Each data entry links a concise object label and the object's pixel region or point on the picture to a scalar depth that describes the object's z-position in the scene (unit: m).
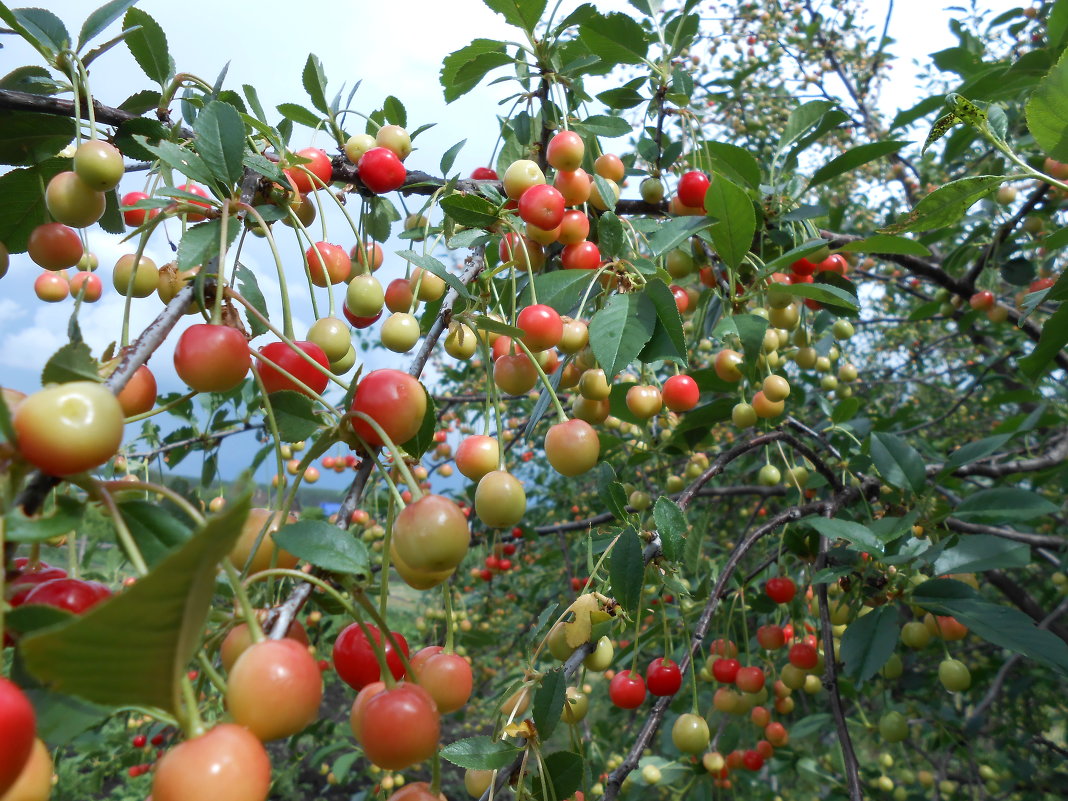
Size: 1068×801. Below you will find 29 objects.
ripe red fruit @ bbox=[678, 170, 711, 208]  0.37
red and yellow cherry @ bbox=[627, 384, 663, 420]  0.32
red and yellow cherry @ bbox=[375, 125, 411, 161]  0.34
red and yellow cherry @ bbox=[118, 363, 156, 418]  0.16
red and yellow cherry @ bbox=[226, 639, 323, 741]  0.11
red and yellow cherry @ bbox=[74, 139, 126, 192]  0.21
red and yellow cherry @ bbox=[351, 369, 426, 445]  0.17
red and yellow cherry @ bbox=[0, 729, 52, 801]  0.11
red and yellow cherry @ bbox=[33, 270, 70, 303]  0.37
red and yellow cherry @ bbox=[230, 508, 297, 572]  0.17
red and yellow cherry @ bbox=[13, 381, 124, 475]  0.11
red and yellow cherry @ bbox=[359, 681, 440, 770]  0.14
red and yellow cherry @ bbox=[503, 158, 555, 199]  0.30
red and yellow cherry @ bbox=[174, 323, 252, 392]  0.15
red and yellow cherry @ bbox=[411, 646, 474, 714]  0.17
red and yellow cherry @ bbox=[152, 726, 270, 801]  0.10
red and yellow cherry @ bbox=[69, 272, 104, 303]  0.36
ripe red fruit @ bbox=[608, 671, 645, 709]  0.36
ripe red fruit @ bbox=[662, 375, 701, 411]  0.33
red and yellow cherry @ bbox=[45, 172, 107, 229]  0.22
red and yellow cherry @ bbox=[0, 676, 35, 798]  0.09
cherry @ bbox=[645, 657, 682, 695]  0.34
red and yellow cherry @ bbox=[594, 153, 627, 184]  0.38
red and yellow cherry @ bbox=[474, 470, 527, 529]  0.20
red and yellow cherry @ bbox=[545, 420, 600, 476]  0.24
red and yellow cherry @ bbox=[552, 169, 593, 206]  0.32
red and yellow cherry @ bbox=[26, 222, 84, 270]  0.24
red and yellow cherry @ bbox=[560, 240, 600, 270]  0.31
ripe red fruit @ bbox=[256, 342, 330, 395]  0.18
